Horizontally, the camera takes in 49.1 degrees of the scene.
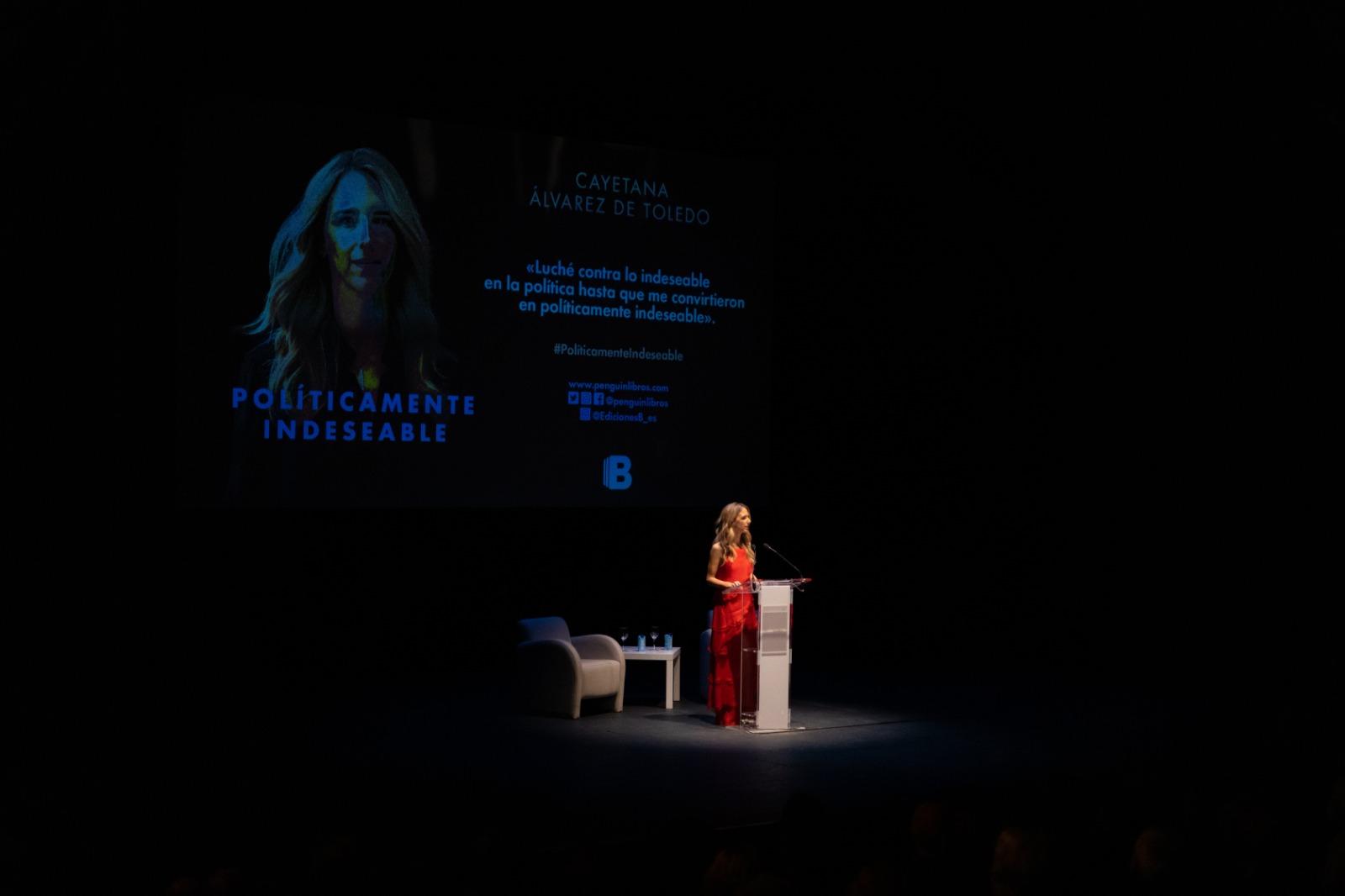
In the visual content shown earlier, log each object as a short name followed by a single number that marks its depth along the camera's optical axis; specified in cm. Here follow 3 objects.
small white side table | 808
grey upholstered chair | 761
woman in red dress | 739
